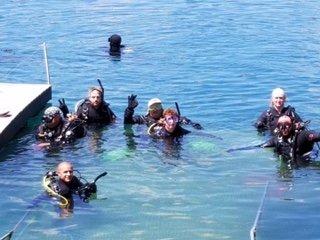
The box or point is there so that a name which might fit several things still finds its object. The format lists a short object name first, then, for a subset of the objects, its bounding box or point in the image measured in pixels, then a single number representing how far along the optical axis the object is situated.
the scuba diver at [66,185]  11.56
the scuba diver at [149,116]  15.14
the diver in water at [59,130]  14.74
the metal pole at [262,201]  10.96
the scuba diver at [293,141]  13.24
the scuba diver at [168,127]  14.48
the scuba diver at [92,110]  15.84
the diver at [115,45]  23.14
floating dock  15.14
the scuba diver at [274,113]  14.94
